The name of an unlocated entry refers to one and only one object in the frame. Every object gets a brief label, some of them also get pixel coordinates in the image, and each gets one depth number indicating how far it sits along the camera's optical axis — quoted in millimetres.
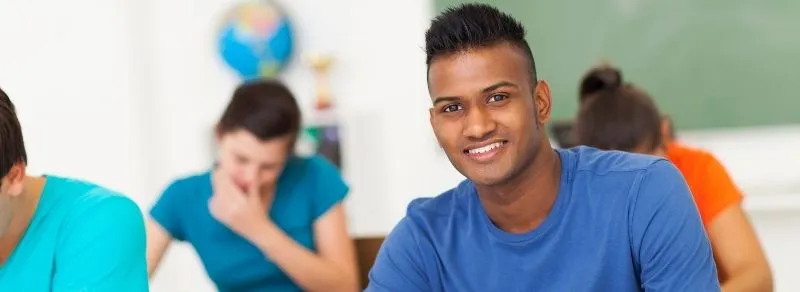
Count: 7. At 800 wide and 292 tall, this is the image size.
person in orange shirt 2051
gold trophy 4547
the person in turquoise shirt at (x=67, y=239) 1607
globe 4562
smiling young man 1502
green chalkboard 3631
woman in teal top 2430
